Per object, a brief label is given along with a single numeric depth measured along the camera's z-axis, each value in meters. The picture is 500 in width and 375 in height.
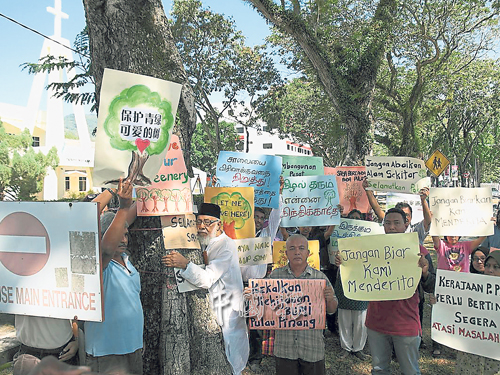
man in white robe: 3.83
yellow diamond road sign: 12.37
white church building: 38.44
